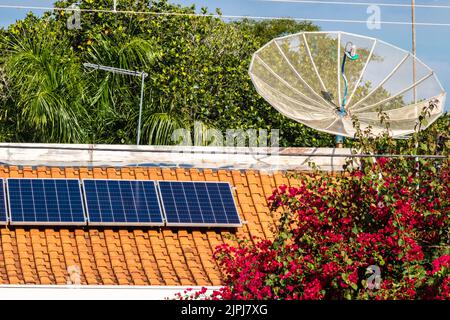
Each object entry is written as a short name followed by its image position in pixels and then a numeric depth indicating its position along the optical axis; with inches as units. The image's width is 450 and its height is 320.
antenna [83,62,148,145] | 1191.9
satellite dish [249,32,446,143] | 948.0
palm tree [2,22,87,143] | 1444.4
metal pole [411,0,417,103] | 1809.1
